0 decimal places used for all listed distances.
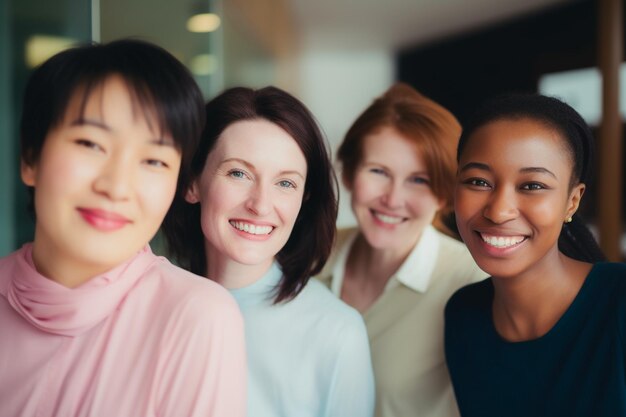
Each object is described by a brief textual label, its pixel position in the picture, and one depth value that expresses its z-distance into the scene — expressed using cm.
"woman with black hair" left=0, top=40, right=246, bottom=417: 94
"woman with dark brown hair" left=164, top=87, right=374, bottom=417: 138
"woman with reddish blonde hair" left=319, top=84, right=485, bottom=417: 175
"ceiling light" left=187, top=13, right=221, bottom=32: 339
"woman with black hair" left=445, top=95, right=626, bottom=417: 121
